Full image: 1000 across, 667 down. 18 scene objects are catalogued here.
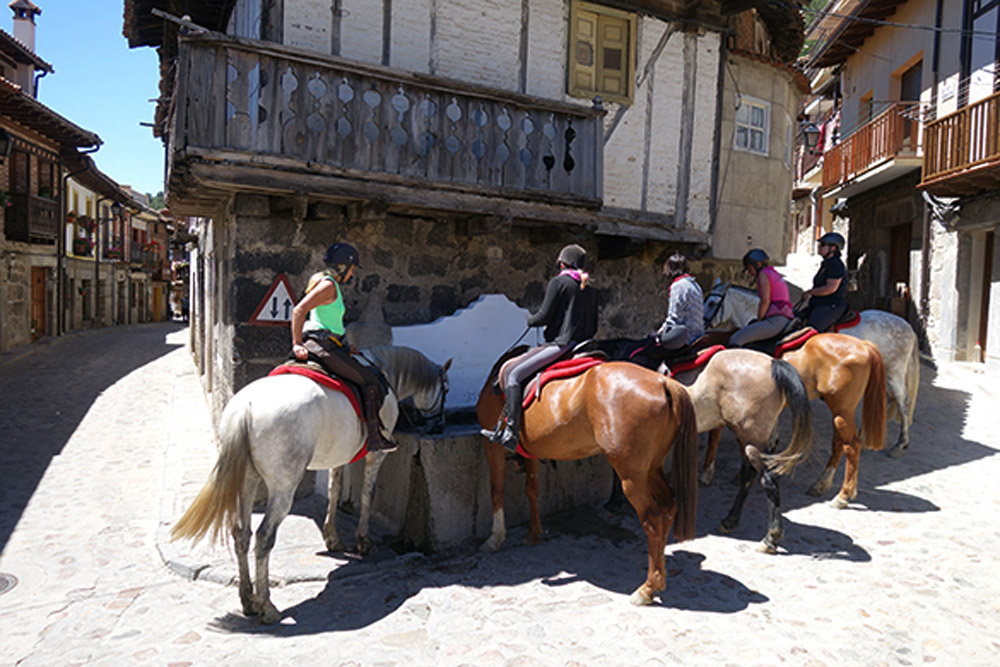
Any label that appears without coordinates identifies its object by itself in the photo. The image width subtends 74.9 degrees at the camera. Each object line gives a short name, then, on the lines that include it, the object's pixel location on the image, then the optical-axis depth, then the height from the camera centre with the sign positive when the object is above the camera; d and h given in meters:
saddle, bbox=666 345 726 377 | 6.11 -0.53
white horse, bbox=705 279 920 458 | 8.13 -0.56
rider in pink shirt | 7.02 +0.03
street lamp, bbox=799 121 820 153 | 17.59 +4.93
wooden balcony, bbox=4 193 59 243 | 19.45 +2.00
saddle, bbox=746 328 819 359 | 7.16 -0.37
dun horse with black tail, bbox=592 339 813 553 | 5.58 -0.85
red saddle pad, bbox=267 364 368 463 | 4.81 -0.64
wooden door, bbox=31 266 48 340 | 22.25 -0.56
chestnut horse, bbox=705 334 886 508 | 6.65 -0.82
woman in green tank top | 4.90 -0.31
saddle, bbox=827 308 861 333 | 8.17 -0.15
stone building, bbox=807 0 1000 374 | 12.22 +3.17
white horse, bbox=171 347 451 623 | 4.39 -1.14
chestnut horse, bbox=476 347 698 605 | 4.68 -0.98
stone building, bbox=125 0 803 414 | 6.32 +1.76
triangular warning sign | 6.82 -0.13
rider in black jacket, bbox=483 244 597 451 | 5.32 -0.20
